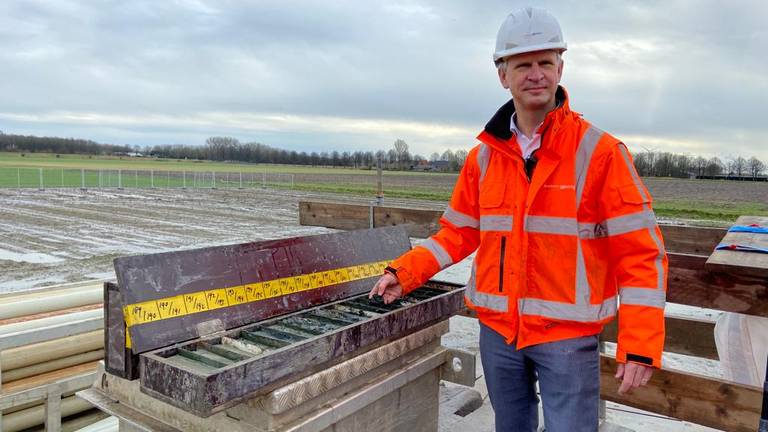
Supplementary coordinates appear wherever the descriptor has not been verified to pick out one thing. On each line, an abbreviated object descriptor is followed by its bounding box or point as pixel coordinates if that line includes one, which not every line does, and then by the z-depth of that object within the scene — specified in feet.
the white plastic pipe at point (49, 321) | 11.50
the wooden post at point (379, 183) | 26.53
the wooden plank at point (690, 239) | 13.52
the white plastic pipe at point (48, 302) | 12.29
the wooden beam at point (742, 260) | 8.22
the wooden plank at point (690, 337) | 11.21
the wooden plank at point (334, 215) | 16.84
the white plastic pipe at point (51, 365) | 11.91
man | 6.61
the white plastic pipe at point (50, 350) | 11.78
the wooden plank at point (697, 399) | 9.09
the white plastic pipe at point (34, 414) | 11.76
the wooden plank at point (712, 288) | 8.50
